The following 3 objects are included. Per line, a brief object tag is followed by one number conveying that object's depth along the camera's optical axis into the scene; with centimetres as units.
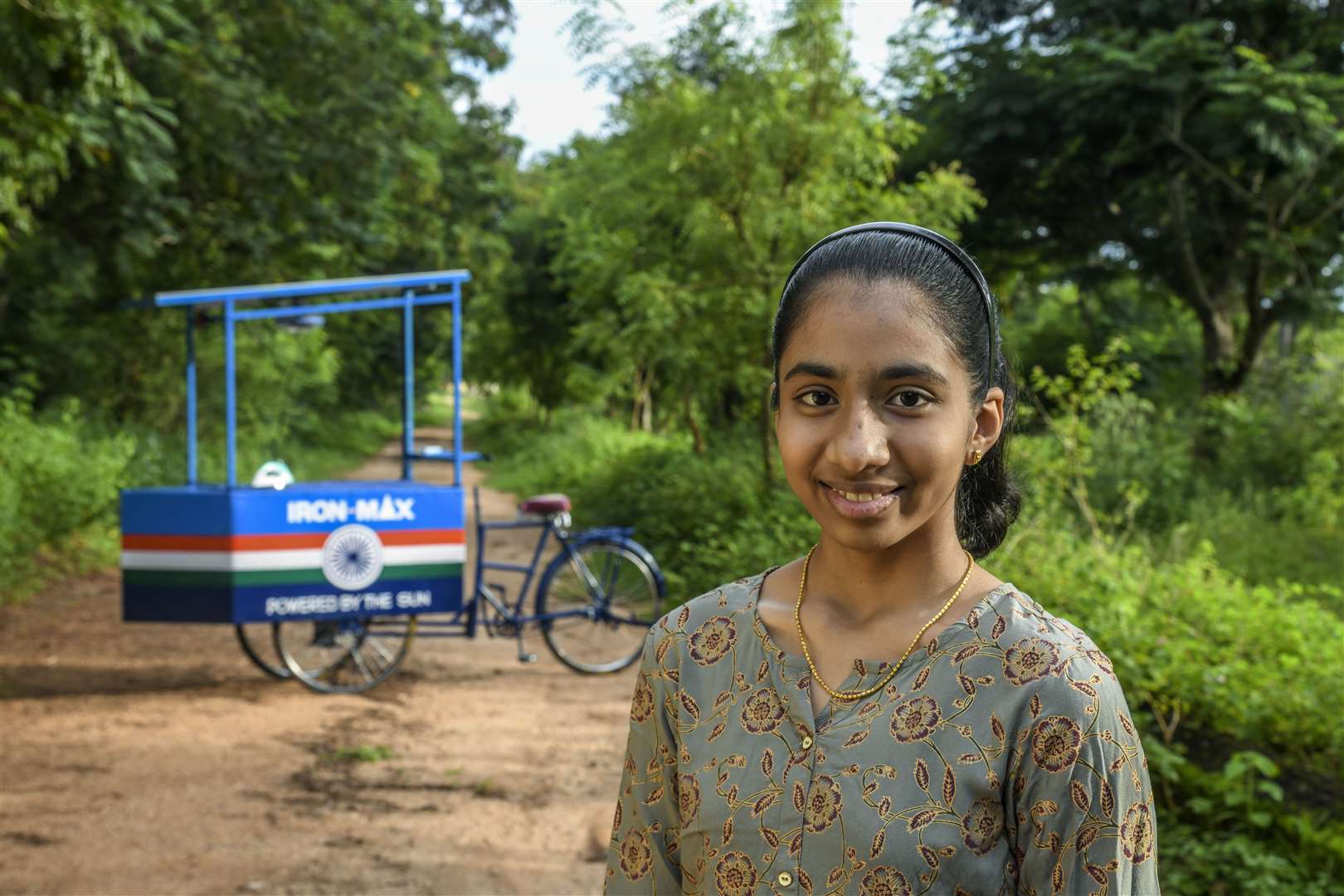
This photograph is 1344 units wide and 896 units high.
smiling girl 129
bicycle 733
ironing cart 665
